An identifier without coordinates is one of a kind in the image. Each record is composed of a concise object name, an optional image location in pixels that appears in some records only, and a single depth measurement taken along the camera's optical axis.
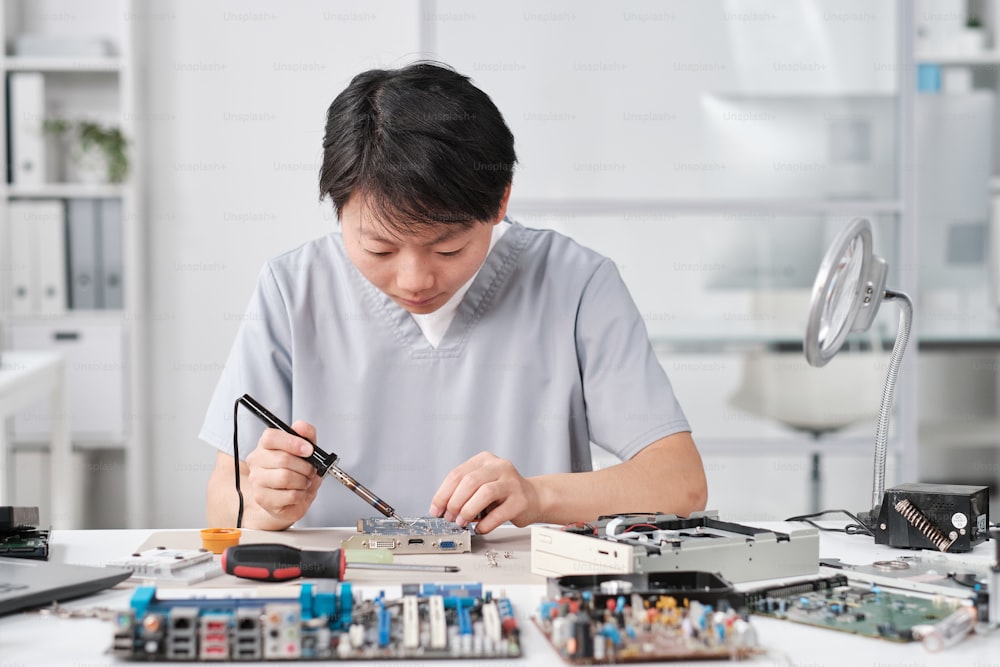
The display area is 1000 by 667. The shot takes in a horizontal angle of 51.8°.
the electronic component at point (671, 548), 0.99
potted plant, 3.45
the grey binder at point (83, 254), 3.44
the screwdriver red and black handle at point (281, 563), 1.05
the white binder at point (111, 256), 3.46
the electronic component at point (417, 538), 1.22
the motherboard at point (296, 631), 0.80
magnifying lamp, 1.26
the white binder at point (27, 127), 3.44
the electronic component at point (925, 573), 1.00
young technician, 1.54
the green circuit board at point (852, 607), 0.89
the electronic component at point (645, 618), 0.80
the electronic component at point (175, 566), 1.07
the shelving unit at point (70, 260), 3.47
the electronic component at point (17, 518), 1.16
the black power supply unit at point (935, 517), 1.21
